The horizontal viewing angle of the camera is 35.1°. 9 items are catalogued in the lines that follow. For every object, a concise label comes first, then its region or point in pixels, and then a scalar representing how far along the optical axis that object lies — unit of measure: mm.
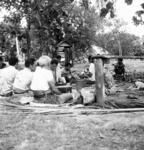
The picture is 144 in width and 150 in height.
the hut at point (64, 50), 15491
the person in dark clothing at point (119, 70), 10859
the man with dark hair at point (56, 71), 7654
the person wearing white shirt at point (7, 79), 6154
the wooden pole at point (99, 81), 5020
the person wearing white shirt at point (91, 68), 8438
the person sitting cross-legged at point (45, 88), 5348
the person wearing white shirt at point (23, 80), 5965
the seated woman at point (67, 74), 9414
